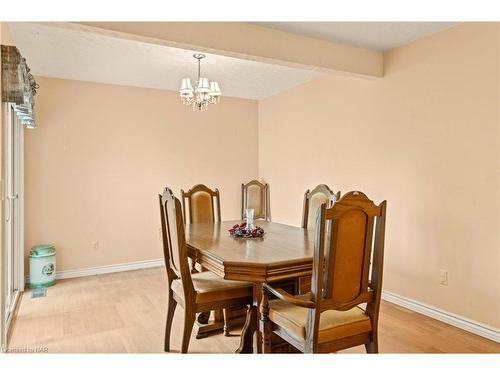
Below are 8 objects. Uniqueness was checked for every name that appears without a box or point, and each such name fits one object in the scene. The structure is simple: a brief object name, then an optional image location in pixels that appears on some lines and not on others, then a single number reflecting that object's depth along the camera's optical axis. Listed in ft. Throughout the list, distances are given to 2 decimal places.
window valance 7.22
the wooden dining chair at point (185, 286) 7.11
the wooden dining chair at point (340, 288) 5.35
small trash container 12.52
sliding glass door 9.05
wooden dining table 6.27
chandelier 10.64
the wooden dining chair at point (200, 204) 12.05
